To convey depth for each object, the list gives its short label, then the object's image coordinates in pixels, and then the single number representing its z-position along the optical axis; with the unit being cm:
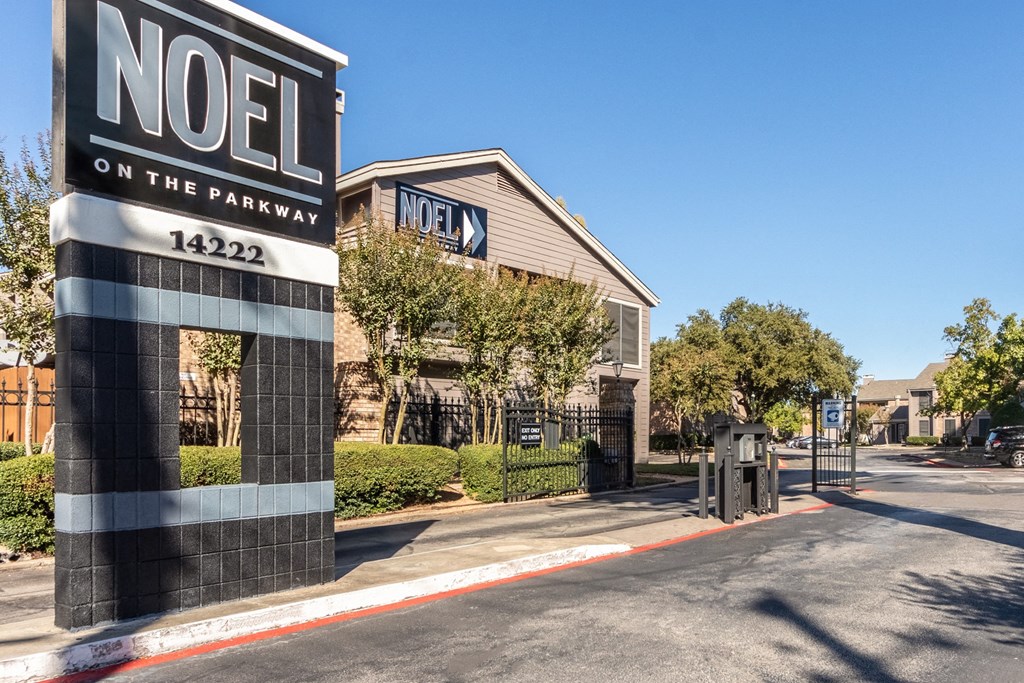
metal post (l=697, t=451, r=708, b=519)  1404
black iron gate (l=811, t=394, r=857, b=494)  2006
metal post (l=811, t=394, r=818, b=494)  2005
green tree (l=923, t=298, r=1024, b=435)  4494
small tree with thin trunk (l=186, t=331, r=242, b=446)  1538
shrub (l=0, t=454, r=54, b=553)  1033
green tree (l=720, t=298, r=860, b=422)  5438
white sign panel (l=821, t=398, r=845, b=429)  2077
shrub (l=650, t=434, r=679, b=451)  4938
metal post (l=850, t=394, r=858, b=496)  1959
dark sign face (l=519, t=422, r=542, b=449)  1741
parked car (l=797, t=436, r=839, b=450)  5866
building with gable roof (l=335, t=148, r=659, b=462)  1884
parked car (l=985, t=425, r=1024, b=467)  3438
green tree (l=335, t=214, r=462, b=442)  1689
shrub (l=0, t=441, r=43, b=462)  1415
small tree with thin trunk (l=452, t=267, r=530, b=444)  1886
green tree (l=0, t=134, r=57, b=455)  1295
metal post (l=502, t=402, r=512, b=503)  1686
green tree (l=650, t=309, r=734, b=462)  3300
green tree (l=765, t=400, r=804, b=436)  7756
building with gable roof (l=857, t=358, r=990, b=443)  7725
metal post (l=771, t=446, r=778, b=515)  1525
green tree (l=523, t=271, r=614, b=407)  2028
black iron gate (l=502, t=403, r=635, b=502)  1738
